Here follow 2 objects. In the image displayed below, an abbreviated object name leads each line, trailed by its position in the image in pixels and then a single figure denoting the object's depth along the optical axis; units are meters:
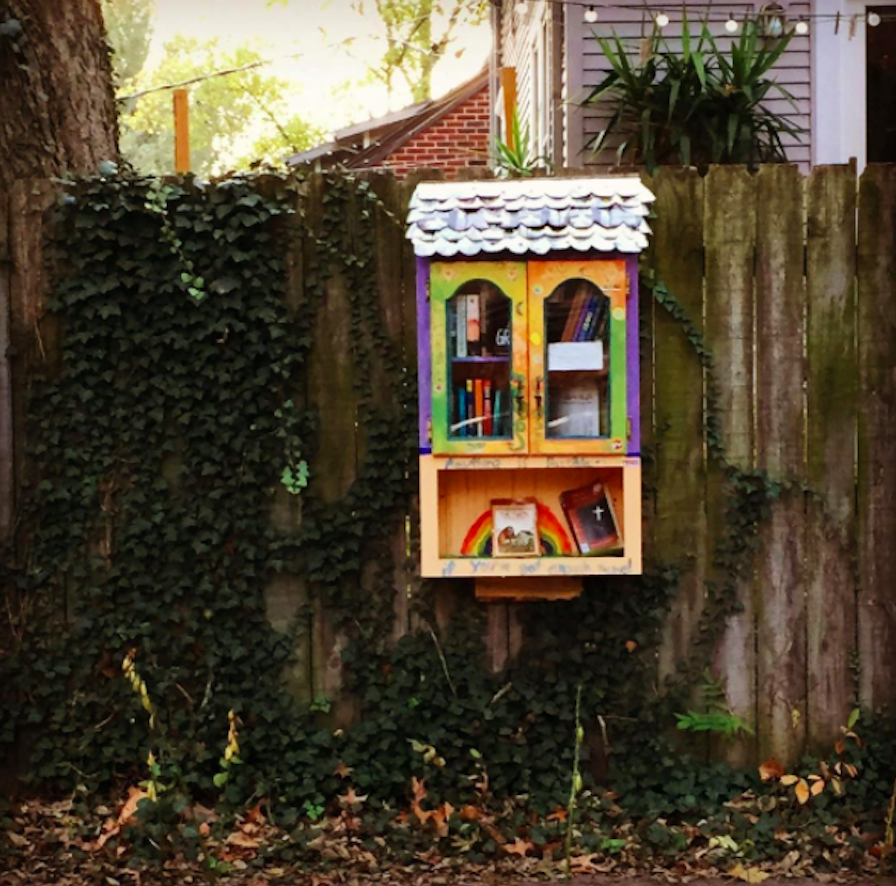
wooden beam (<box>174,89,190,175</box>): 9.16
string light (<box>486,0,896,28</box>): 8.66
